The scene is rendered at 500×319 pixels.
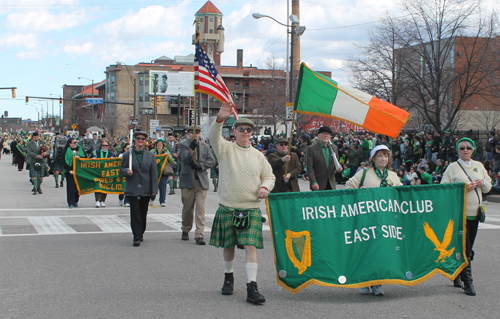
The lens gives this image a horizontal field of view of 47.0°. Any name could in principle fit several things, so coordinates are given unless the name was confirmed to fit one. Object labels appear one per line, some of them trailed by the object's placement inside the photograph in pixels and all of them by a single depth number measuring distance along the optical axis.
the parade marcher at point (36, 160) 18.69
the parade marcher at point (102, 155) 15.27
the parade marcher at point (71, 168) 14.88
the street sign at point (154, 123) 48.19
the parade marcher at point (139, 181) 9.38
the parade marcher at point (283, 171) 9.96
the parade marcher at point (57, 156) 20.39
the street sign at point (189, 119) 45.62
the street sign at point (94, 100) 49.31
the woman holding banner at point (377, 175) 6.46
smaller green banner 14.94
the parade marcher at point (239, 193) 6.08
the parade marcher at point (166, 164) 15.53
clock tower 129.74
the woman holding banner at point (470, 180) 6.63
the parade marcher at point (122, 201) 15.46
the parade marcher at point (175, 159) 17.82
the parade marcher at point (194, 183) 9.58
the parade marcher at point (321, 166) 9.73
